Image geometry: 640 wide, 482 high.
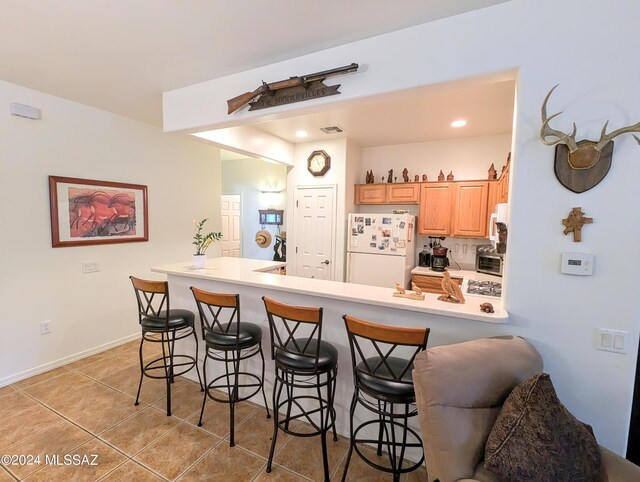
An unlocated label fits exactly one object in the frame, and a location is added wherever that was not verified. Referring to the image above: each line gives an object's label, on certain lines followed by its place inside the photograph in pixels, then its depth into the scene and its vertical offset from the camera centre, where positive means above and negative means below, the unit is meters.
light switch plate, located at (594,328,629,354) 1.48 -0.57
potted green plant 2.89 -0.34
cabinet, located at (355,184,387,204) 4.49 +0.44
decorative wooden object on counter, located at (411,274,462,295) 3.93 -0.81
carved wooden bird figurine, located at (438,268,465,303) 1.88 -0.44
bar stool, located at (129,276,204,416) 2.37 -0.86
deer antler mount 1.44 +0.35
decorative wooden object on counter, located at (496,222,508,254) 2.06 -0.08
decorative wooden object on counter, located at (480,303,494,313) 1.67 -0.48
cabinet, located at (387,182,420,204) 4.31 +0.44
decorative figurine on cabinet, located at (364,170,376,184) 4.67 +0.69
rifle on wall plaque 2.06 +0.97
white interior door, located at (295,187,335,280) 4.52 -0.18
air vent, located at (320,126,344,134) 3.79 +1.21
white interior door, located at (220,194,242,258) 6.54 -0.08
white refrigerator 3.98 -0.38
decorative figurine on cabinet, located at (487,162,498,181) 3.88 +0.68
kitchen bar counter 1.76 -0.60
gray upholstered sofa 1.22 -0.79
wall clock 4.43 +0.88
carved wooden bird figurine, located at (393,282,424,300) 1.96 -0.49
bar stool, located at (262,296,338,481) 1.79 -0.87
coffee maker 4.15 -0.51
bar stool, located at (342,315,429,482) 1.51 -0.85
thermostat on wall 1.50 -0.19
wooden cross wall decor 1.50 +0.02
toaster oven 3.54 -0.48
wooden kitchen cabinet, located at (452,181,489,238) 3.89 +0.20
